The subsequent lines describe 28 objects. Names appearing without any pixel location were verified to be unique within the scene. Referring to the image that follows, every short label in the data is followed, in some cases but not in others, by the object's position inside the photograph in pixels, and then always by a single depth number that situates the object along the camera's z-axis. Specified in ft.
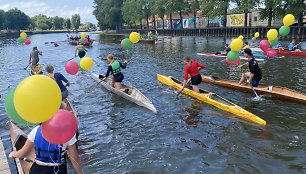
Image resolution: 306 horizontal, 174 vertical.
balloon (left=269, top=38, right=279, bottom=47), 43.70
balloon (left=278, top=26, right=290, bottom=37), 46.11
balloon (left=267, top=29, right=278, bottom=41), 42.29
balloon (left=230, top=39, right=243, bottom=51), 37.87
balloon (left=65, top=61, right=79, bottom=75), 33.09
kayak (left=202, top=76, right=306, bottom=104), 30.66
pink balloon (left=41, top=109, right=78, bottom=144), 9.73
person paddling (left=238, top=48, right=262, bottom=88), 31.48
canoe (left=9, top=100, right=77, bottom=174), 14.99
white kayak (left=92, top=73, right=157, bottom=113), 30.77
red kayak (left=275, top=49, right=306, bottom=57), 63.03
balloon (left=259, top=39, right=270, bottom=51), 41.95
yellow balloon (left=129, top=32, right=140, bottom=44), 43.56
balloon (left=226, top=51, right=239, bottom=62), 37.26
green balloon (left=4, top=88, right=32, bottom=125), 12.62
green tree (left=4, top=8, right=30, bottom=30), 340.17
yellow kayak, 25.84
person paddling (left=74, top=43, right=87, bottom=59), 52.62
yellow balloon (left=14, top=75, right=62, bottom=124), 9.53
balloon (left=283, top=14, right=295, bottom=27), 45.36
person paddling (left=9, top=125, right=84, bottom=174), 10.75
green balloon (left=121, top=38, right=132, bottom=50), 43.55
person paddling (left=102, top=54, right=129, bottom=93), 33.62
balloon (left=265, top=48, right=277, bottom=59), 43.48
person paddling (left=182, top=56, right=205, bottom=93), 31.56
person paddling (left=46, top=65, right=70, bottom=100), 26.09
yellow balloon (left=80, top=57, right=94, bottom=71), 34.36
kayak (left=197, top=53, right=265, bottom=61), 66.91
